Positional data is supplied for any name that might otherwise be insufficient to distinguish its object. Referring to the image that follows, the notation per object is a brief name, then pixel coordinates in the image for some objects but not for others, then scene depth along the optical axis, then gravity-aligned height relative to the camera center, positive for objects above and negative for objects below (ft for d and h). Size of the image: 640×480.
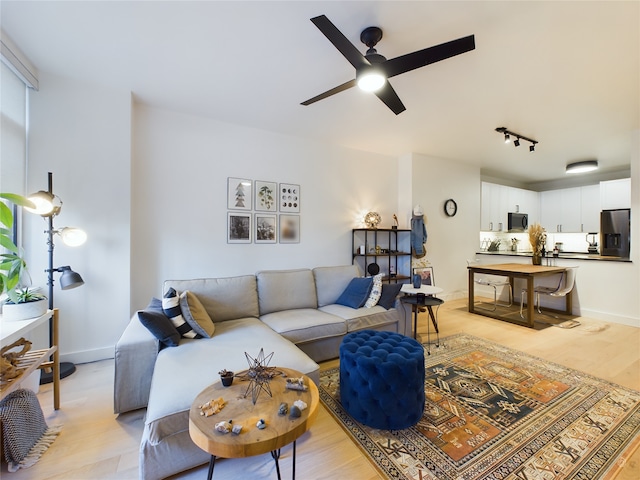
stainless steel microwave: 21.03 +1.51
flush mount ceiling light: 17.35 +4.98
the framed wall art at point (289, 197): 12.76 +2.10
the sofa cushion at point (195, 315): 7.39 -2.18
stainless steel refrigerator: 16.57 +0.53
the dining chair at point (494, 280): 15.77 -2.66
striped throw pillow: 7.30 -2.15
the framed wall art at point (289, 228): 12.80 +0.58
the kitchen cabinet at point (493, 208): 19.79 +2.54
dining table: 12.70 -1.74
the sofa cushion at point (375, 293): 10.47 -2.14
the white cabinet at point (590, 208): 19.90 +2.51
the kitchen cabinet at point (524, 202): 21.46 +3.23
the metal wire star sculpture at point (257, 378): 4.56 -2.61
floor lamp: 7.30 -0.01
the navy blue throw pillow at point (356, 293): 10.51 -2.17
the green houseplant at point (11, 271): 5.34 -0.72
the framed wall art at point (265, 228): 12.22 +0.57
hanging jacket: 15.85 +0.37
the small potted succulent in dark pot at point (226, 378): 4.77 -2.51
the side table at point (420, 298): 10.16 -2.38
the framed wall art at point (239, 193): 11.62 +2.09
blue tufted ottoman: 5.79 -3.31
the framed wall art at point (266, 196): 12.21 +2.07
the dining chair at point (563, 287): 13.80 -2.52
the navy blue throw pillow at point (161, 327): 6.48 -2.20
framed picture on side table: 15.74 -2.03
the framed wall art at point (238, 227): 11.65 +0.57
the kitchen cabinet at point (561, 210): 21.08 +2.55
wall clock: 17.60 +2.22
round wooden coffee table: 3.42 -2.63
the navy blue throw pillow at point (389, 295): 10.49 -2.22
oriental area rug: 5.01 -4.30
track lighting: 12.25 +5.14
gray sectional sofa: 4.66 -2.78
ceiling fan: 5.21 +3.95
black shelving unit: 14.96 -0.66
